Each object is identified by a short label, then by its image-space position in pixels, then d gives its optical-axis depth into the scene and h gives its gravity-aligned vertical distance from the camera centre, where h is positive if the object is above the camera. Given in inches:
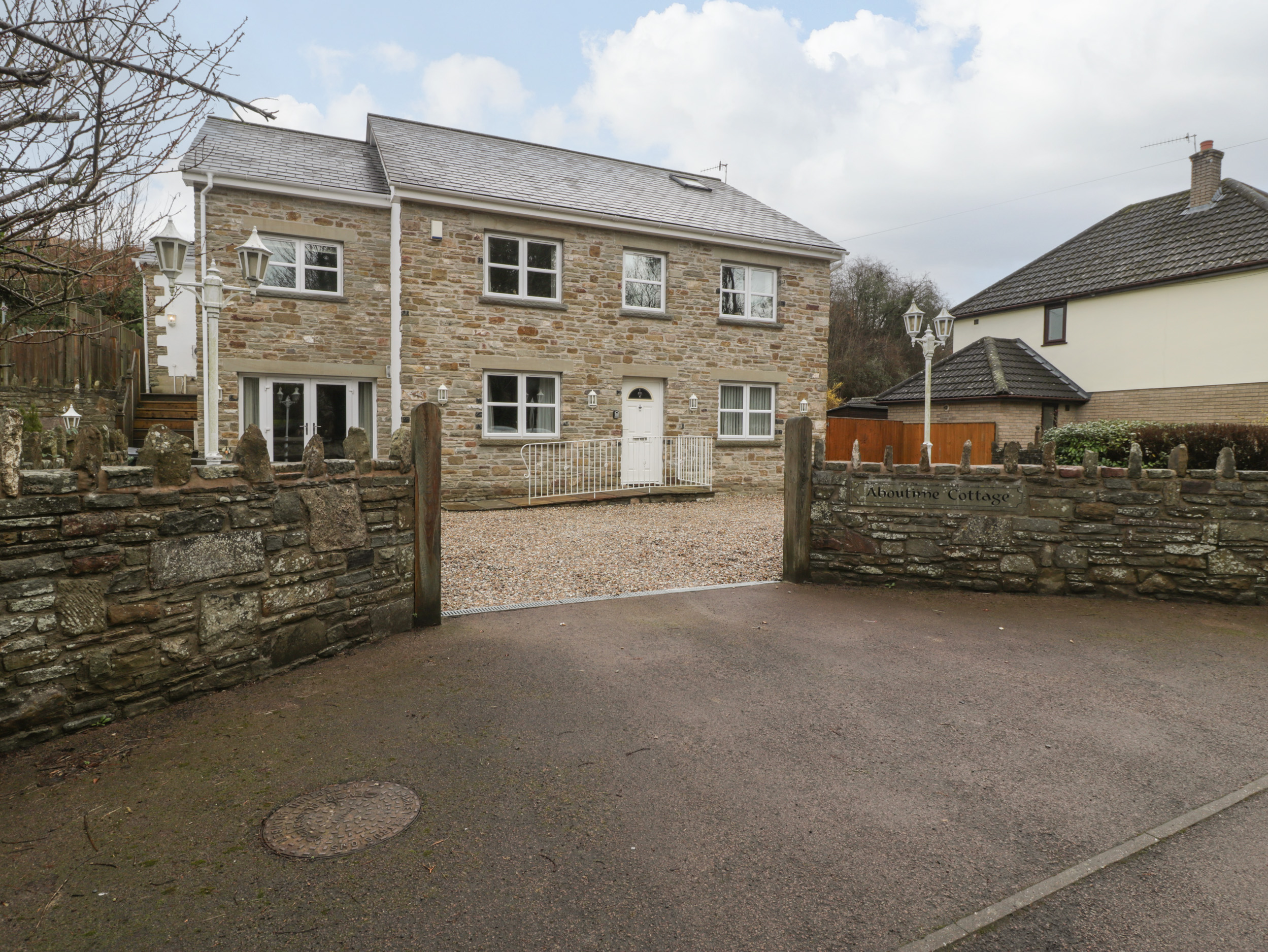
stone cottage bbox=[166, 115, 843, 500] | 535.8 +116.3
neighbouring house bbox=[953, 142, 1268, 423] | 675.4 +149.4
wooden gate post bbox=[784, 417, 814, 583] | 299.1 -17.5
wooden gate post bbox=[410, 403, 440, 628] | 228.7 -19.5
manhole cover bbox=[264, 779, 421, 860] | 114.6 -61.2
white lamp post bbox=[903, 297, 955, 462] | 540.4 +93.9
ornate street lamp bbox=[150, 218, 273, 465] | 245.4 +50.2
